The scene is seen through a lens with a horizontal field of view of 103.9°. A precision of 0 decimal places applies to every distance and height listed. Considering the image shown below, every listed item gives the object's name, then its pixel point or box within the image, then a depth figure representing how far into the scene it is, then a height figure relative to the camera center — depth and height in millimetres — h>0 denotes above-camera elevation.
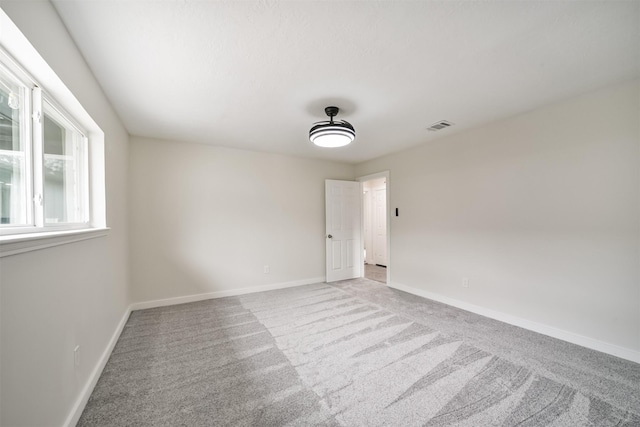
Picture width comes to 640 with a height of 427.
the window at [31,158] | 1213 +325
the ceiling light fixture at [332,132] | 2560 +836
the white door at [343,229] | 4906 -343
